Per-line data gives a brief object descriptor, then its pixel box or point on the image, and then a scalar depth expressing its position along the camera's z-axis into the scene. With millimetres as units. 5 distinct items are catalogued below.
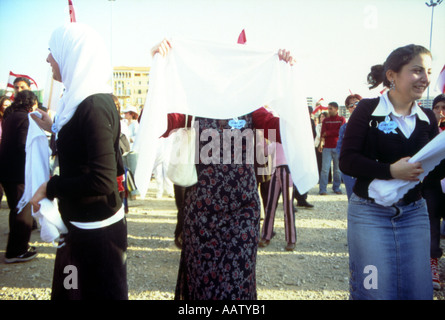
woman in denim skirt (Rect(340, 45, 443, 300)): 1961
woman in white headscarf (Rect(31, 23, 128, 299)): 1643
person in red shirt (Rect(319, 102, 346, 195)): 8158
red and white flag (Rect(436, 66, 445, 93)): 2924
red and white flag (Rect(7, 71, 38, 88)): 6898
